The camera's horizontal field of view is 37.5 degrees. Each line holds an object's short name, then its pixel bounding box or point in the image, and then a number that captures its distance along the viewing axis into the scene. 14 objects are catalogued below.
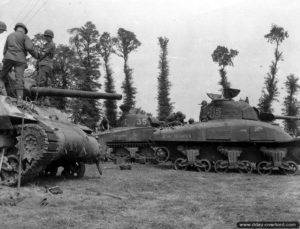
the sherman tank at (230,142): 16.56
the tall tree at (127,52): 42.34
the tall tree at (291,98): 43.88
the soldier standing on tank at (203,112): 18.09
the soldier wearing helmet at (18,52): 11.17
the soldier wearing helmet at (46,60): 12.55
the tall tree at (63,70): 36.47
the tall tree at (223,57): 42.59
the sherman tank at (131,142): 21.45
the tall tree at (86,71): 37.34
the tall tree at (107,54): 42.25
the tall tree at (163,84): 43.00
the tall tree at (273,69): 40.59
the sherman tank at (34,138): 9.88
